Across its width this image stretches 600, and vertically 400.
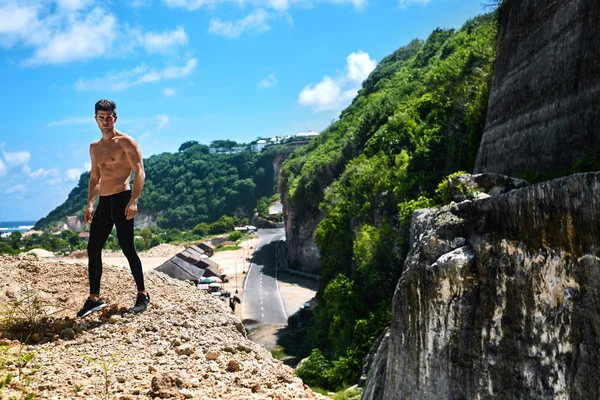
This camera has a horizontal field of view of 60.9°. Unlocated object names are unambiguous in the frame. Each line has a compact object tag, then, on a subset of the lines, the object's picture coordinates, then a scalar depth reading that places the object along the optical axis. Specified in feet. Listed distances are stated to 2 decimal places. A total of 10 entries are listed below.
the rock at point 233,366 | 16.07
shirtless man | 22.57
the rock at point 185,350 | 17.20
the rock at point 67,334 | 18.47
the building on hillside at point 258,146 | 457.68
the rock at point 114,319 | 20.17
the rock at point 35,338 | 17.94
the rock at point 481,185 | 38.19
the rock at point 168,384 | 13.21
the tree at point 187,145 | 531.09
